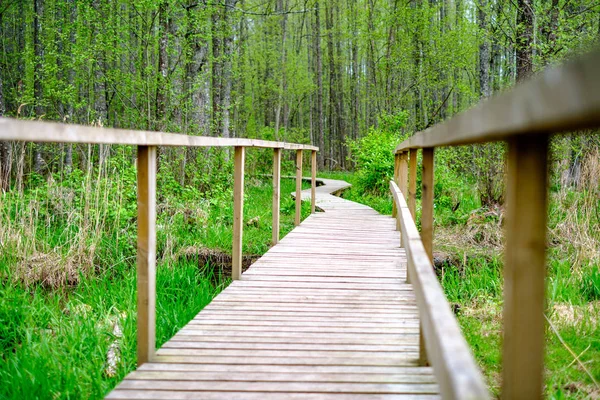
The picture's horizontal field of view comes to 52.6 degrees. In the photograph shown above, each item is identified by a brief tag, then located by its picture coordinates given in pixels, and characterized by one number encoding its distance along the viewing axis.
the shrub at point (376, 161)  11.87
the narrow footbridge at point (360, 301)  1.14
